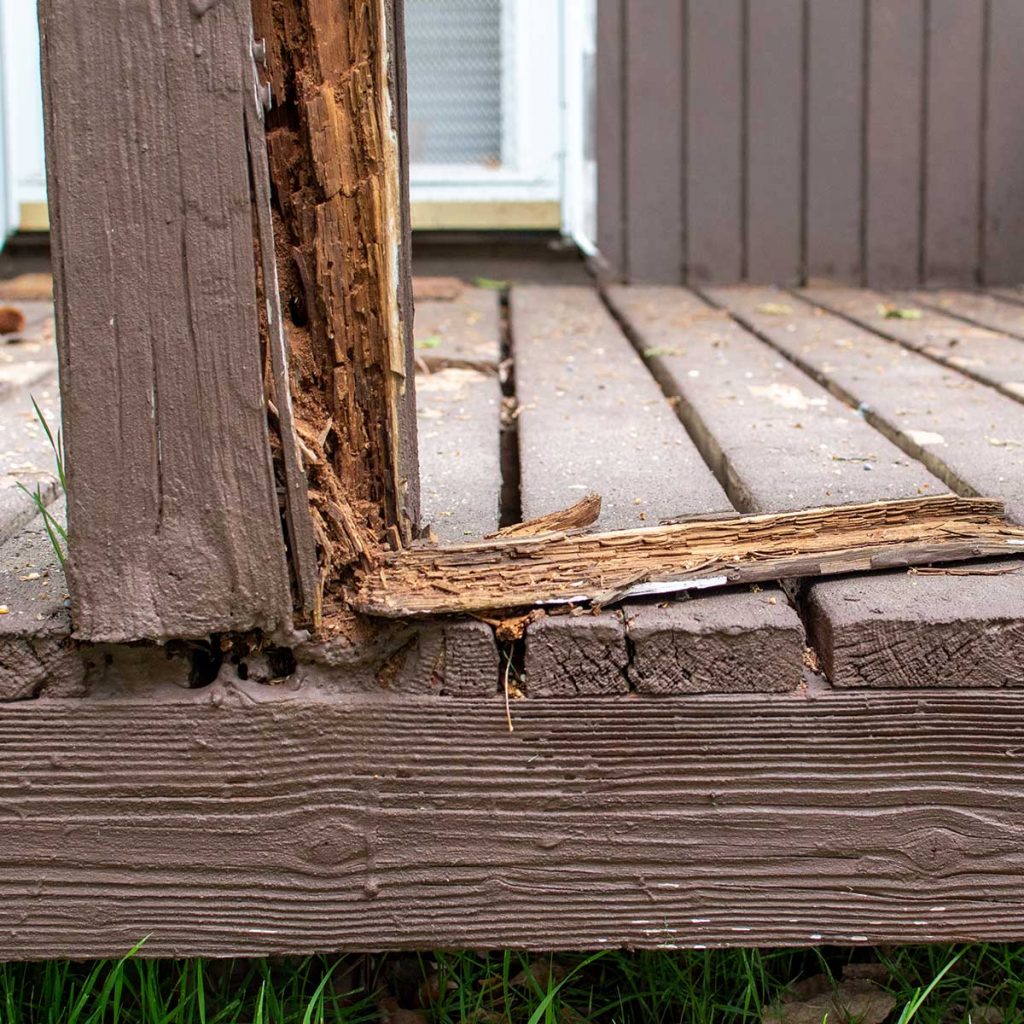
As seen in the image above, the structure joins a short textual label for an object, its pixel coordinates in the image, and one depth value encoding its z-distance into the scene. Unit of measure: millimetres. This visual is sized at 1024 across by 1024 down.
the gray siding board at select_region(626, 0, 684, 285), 4777
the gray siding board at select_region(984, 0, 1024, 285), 4816
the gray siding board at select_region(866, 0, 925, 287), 4812
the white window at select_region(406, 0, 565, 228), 5000
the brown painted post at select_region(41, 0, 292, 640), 1256
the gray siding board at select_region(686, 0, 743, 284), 4793
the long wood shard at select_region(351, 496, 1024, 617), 1433
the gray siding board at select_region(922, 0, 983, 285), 4816
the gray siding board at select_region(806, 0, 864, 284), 4812
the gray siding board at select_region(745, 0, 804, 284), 4801
